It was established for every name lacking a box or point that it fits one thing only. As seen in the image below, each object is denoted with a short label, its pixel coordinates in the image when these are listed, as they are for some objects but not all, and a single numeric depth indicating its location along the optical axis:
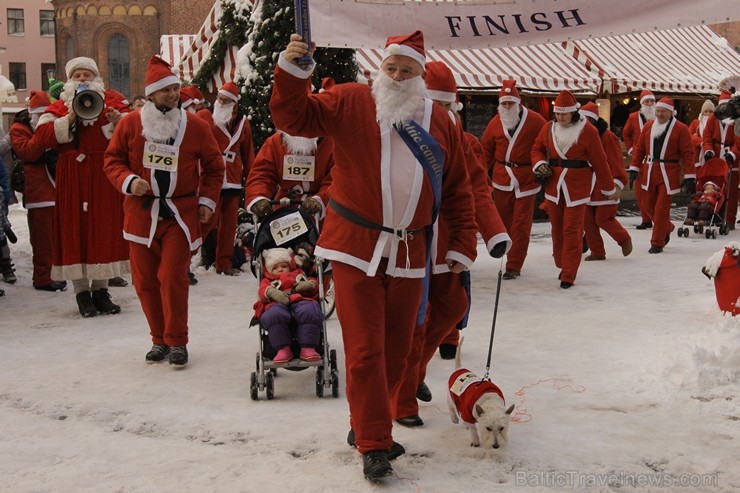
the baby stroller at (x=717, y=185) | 14.63
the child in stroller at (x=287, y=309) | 6.20
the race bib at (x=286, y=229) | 6.71
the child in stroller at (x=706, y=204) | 14.55
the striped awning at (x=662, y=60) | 19.92
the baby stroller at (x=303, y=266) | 6.14
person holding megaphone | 8.66
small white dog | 4.97
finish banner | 7.11
